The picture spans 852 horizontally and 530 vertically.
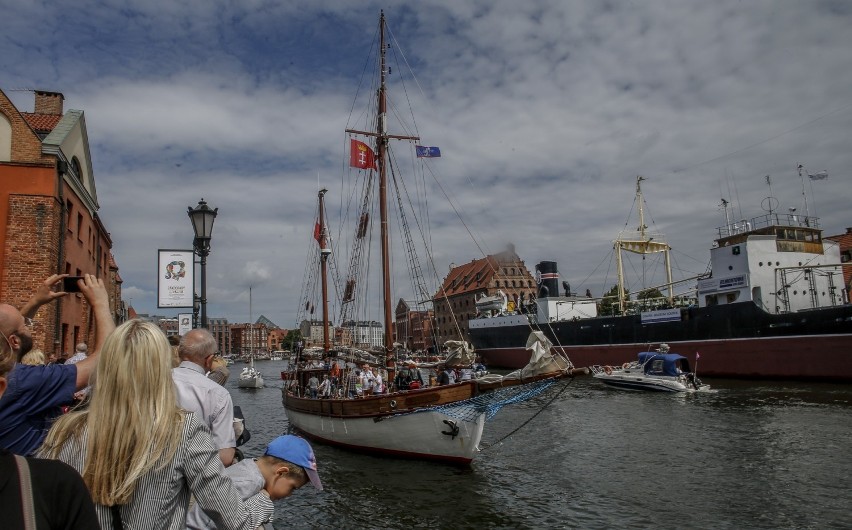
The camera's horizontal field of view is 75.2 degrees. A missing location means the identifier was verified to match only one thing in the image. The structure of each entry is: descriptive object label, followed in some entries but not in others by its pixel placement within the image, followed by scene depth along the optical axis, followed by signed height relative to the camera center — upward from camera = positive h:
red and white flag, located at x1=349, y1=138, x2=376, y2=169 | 21.50 +6.89
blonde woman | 2.25 -0.41
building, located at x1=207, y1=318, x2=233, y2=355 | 196.12 +2.04
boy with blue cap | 3.17 -0.77
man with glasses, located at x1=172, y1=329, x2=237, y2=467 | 3.90 -0.46
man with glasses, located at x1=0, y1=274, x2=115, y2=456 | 2.54 -0.22
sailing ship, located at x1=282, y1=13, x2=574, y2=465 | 14.54 -2.34
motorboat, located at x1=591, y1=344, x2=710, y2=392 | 28.52 -2.98
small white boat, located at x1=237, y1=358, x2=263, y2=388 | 51.69 -4.05
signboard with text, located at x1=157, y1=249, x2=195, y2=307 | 10.95 +1.23
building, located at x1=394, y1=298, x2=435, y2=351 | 108.74 +0.14
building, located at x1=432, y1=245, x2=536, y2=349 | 94.88 +7.18
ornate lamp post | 9.64 +1.98
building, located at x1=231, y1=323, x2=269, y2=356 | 192.38 -0.75
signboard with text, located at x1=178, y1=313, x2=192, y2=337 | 11.69 +0.36
